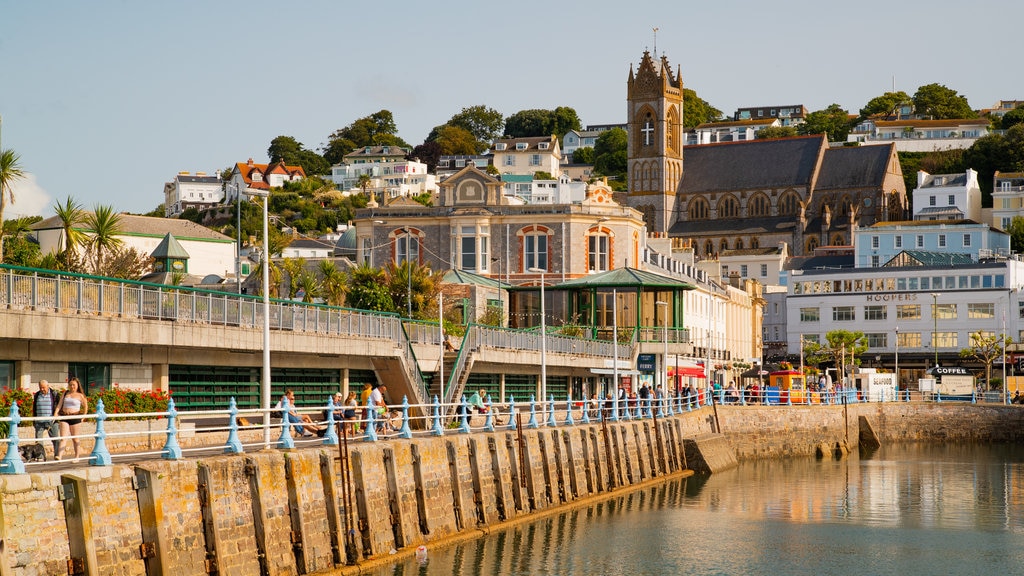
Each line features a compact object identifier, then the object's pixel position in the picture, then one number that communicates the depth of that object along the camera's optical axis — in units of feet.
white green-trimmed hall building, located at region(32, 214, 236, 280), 422.82
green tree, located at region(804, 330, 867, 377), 382.83
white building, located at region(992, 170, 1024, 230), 574.56
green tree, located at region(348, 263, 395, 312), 240.73
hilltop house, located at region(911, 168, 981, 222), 581.12
